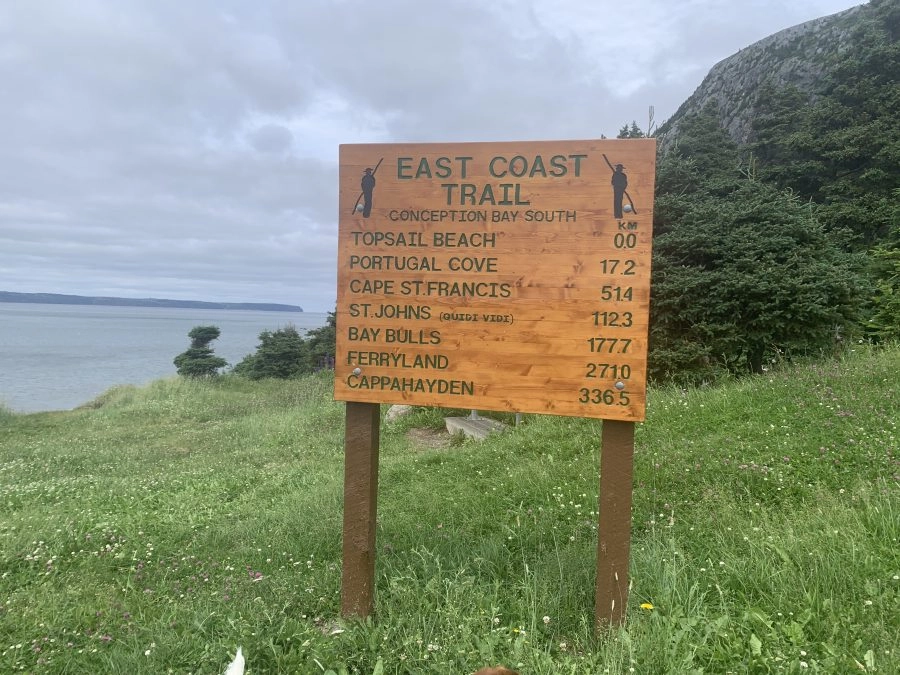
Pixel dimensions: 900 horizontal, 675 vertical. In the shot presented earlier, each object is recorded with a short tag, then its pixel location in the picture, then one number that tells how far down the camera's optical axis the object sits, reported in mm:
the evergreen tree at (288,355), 26719
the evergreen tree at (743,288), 7766
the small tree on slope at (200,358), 24516
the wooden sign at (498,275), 2691
